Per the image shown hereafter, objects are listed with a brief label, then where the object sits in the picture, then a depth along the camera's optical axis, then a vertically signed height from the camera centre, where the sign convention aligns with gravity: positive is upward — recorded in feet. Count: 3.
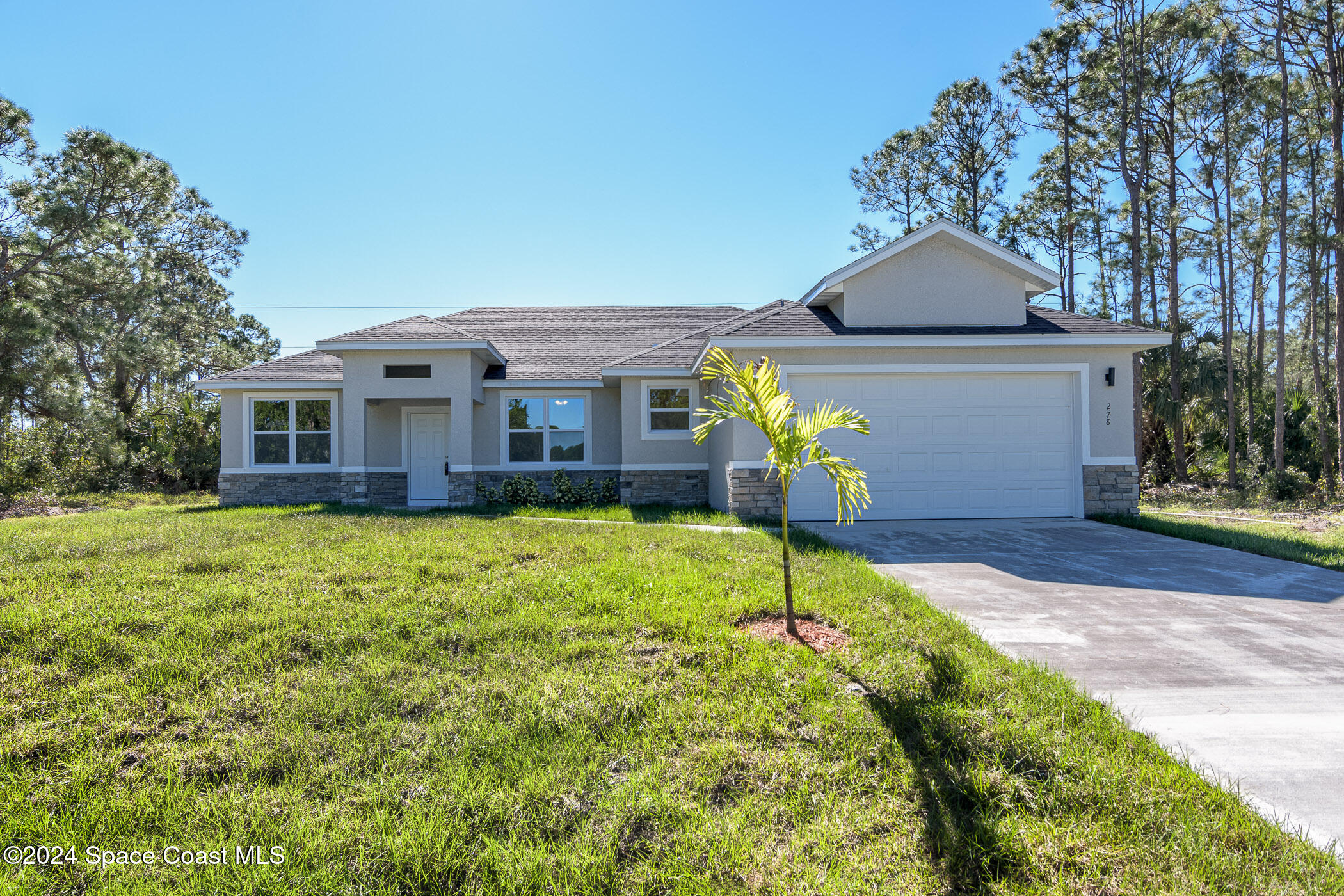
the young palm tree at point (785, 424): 15.35 +0.69
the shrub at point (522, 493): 47.52 -2.82
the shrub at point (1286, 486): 49.21 -2.97
